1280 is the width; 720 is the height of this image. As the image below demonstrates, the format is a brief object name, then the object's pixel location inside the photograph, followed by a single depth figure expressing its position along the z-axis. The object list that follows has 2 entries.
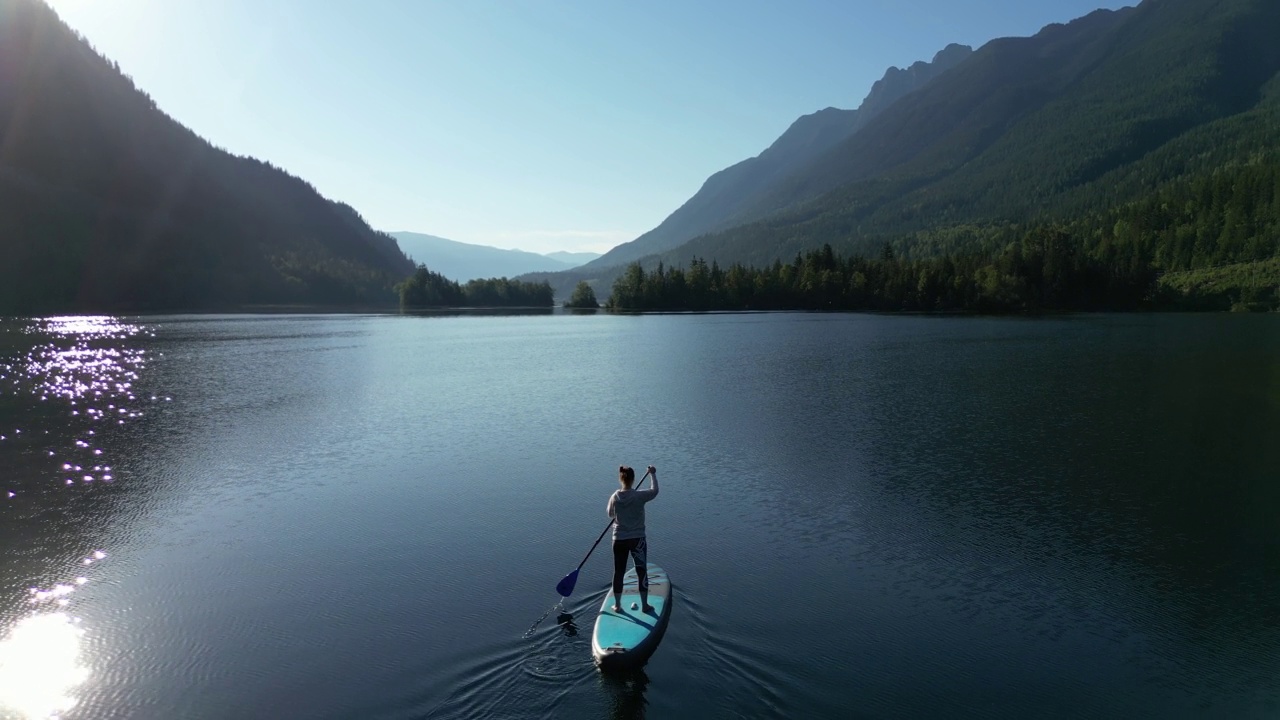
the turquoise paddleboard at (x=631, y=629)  14.06
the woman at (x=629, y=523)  16.50
